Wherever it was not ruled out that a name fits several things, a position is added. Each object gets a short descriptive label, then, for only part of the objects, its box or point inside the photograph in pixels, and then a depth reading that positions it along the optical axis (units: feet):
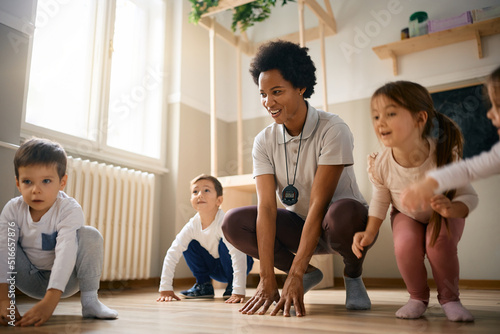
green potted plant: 9.44
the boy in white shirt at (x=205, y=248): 6.27
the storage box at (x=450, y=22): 8.31
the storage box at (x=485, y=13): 8.08
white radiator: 7.25
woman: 4.14
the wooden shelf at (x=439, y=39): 8.18
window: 7.54
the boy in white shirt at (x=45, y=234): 3.61
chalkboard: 8.24
